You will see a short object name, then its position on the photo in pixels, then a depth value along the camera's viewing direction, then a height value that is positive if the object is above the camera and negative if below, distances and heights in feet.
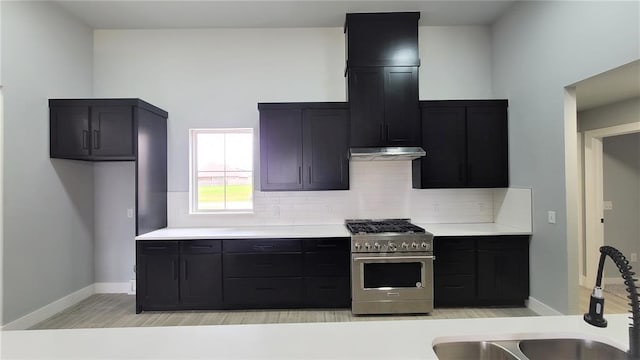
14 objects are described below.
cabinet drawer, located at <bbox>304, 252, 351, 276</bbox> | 11.75 -2.90
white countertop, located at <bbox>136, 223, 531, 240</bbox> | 11.67 -1.82
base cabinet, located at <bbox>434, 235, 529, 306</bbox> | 11.80 -3.17
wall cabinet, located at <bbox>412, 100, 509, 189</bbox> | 12.91 +1.43
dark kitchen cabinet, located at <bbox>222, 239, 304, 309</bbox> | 11.78 -3.01
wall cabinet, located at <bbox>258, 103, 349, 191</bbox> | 12.82 +1.42
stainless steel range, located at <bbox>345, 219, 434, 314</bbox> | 11.25 -3.11
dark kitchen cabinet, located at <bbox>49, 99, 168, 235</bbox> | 11.76 +1.95
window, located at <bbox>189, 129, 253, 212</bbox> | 14.25 +0.56
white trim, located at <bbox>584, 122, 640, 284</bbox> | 13.97 -0.92
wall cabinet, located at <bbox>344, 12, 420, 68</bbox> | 12.69 +5.56
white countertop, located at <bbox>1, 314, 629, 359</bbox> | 3.66 -1.91
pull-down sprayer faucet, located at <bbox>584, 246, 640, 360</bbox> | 3.33 -1.15
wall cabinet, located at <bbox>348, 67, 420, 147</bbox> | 12.70 +3.01
